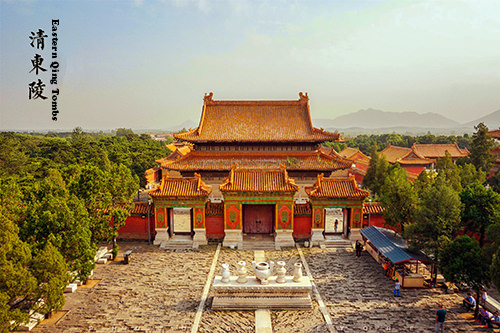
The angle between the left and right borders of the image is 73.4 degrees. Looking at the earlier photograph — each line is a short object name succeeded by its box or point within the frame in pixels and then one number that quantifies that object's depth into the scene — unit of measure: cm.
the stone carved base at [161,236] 2256
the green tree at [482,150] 3900
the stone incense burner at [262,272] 1469
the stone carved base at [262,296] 1441
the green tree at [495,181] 3509
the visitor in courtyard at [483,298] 1451
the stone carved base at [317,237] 2236
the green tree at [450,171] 2550
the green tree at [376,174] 3491
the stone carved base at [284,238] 2231
